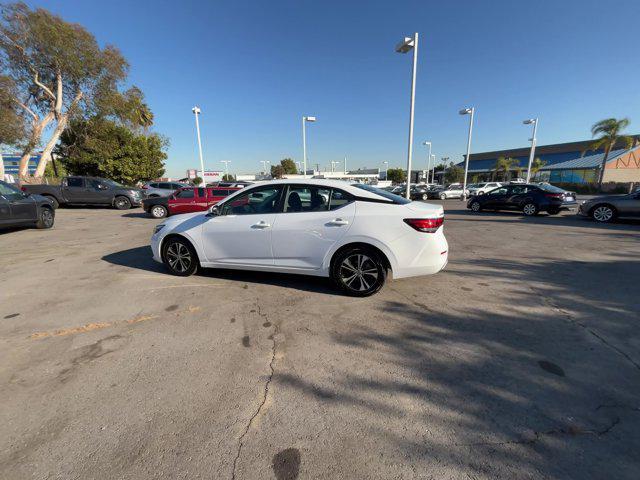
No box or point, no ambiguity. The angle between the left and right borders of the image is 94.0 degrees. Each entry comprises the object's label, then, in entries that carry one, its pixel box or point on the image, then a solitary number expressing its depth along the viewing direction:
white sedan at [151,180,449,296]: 3.98
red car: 11.91
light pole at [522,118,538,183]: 27.33
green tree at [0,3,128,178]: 22.22
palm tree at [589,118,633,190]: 31.26
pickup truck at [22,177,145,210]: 16.53
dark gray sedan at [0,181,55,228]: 8.74
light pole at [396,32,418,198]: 12.13
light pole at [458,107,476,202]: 23.84
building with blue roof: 45.03
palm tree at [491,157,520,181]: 59.59
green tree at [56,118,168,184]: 27.81
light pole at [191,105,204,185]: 24.20
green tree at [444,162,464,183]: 68.25
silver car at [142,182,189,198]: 18.81
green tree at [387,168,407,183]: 82.62
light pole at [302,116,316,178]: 21.93
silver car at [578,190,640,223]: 10.23
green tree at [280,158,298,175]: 83.62
